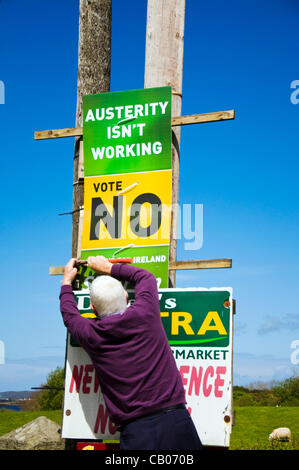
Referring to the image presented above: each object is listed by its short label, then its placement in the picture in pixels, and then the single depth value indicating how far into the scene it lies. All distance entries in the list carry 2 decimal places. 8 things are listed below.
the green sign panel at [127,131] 4.73
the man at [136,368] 3.78
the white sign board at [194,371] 4.16
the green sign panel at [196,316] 4.25
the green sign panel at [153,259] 4.55
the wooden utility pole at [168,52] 5.01
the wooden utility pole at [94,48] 6.76
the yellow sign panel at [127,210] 4.62
